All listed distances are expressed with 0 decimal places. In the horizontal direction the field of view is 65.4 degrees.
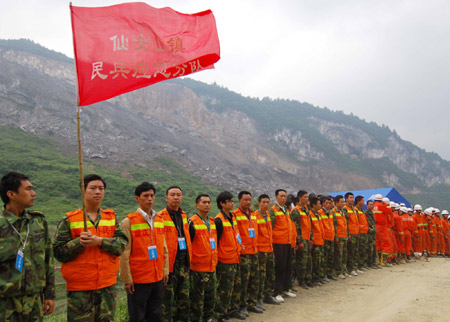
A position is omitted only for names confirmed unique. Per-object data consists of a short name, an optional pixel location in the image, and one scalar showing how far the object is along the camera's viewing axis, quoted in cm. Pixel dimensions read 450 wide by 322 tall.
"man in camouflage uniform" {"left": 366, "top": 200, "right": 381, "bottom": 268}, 954
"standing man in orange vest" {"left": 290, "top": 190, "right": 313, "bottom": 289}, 696
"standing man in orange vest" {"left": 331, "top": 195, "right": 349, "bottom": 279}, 821
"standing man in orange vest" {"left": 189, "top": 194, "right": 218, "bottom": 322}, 446
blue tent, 1520
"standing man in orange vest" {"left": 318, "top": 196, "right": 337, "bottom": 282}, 789
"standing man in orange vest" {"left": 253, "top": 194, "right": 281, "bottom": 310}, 574
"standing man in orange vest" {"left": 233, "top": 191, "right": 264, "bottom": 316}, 526
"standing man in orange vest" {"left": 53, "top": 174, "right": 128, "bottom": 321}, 289
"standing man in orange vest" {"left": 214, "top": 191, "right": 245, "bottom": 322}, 484
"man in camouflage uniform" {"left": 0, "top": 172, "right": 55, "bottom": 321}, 249
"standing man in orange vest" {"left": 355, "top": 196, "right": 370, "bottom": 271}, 931
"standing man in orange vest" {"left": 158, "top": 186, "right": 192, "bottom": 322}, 406
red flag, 320
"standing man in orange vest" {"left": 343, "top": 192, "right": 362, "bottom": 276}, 890
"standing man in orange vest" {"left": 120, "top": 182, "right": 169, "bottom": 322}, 356
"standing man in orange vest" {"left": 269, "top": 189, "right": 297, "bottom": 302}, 630
